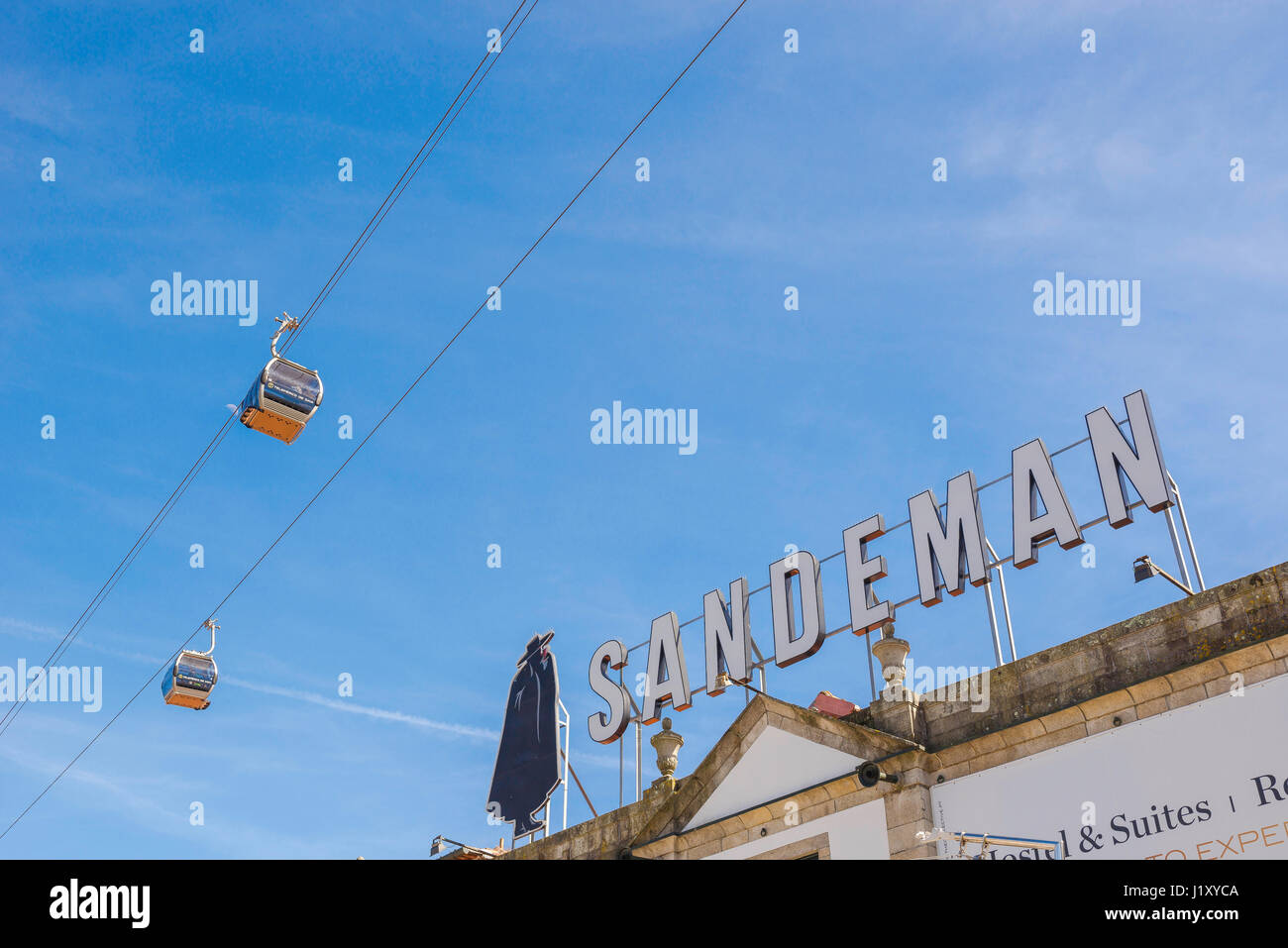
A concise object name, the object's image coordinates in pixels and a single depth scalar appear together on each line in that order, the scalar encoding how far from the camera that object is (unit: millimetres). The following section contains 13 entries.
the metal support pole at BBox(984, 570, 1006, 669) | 17109
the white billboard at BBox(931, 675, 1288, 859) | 13305
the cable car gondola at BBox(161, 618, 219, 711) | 25438
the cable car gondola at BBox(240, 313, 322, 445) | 18297
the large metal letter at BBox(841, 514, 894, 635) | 19000
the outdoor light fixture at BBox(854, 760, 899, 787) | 16469
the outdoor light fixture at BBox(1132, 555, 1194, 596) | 16141
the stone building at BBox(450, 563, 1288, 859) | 13711
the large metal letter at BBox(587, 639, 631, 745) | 22828
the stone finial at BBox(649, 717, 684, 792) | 21031
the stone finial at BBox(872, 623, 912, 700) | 18078
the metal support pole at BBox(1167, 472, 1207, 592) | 15711
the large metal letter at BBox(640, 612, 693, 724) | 21703
